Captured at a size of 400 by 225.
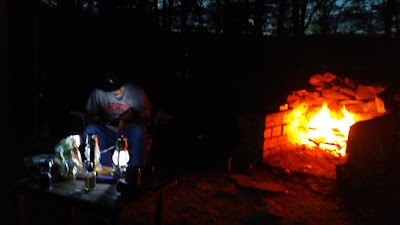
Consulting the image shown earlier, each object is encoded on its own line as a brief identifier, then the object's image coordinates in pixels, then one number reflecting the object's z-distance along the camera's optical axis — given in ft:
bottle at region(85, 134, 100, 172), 11.08
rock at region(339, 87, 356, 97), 23.09
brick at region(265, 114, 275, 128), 20.49
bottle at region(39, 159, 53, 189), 9.87
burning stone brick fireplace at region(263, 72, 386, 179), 21.38
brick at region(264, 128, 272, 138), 20.64
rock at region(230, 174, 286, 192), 17.18
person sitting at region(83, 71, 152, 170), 15.87
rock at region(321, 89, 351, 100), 23.39
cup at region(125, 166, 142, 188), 9.56
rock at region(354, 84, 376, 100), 22.13
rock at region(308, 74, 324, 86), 23.59
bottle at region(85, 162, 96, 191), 9.89
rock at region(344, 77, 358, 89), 22.94
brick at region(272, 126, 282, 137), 21.47
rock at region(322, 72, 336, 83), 23.29
